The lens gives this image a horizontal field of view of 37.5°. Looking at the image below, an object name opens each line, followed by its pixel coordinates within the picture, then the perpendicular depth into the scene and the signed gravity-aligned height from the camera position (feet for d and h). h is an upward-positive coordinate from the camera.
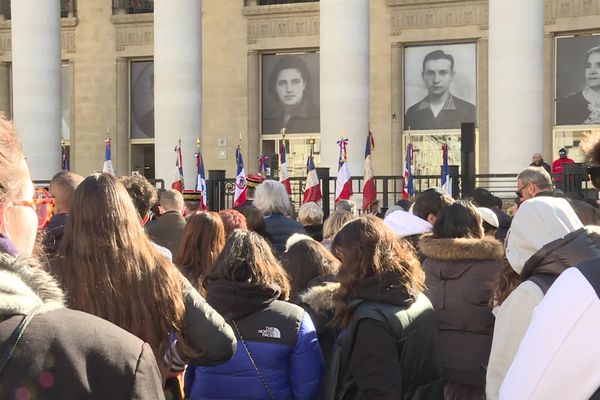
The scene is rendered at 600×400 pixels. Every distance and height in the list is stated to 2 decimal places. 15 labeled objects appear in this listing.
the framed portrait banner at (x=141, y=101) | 82.89 +4.68
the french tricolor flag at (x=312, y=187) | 46.29 -2.01
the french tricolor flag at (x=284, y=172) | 49.63 -1.30
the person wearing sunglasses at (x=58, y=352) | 5.24 -1.21
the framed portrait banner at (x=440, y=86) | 72.59 +5.15
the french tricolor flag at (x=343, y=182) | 47.47 -1.79
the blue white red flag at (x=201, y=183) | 47.73 -1.88
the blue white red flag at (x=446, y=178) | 48.67 -1.69
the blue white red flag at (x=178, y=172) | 52.44 -1.36
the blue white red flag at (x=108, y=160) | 52.70 -0.57
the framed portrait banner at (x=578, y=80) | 69.31 +5.24
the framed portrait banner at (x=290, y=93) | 77.61 +4.99
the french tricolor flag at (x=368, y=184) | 50.14 -2.06
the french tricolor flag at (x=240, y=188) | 46.26 -2.06
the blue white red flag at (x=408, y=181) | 50.78 -1.88
